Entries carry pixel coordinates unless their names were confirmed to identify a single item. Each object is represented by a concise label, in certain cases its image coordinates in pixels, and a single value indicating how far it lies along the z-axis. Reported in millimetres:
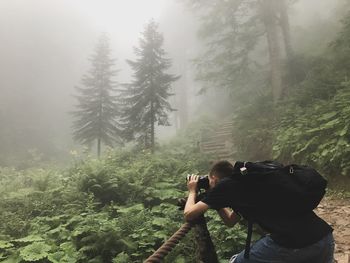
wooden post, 3381
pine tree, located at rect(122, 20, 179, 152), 24109
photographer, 2893
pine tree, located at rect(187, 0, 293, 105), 19719
